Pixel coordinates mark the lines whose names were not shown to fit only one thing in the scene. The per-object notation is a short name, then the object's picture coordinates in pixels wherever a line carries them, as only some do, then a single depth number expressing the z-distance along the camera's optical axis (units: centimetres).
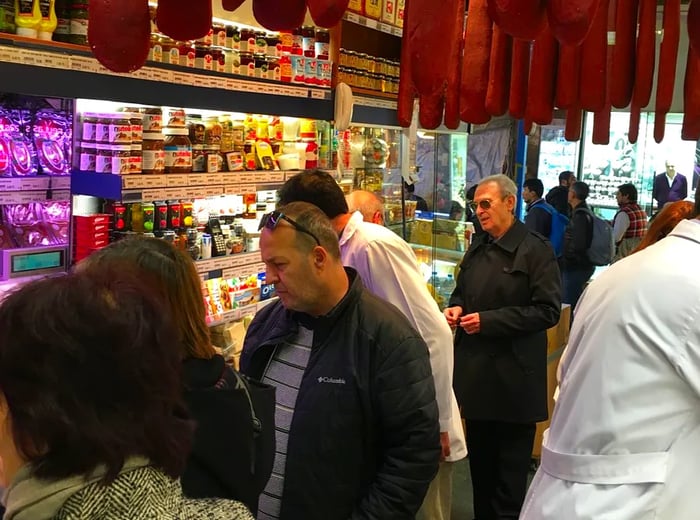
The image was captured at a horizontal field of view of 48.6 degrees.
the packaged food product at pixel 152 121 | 347
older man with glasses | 389
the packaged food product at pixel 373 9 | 455
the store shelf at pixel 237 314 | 394
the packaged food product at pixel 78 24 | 290
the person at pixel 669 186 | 985
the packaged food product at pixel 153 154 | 341
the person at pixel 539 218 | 841
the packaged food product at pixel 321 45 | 449
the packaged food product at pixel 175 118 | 364
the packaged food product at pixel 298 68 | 422
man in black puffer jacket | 212
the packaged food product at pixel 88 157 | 324
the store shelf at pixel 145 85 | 268
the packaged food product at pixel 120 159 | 321
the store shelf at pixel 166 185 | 321
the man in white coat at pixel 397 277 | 309
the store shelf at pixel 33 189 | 304
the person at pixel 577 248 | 796
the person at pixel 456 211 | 722
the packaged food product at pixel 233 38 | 382
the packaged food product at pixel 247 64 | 386
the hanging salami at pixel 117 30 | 141
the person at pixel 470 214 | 823
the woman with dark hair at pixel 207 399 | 154
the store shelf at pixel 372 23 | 443
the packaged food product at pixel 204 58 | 355
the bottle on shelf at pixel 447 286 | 650
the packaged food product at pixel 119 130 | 321
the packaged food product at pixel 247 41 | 389
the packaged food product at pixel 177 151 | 356
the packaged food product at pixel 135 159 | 328
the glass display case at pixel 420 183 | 539
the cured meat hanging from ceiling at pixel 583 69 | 253
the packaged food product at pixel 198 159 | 375
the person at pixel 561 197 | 928
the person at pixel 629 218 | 855
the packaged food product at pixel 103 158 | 321
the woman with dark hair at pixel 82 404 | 97
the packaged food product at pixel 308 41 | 441
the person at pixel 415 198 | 623
